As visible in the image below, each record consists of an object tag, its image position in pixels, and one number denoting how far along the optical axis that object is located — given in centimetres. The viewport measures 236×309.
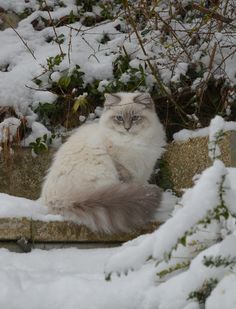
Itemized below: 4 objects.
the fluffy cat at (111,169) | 339
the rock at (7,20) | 545
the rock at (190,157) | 384
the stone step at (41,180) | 340
